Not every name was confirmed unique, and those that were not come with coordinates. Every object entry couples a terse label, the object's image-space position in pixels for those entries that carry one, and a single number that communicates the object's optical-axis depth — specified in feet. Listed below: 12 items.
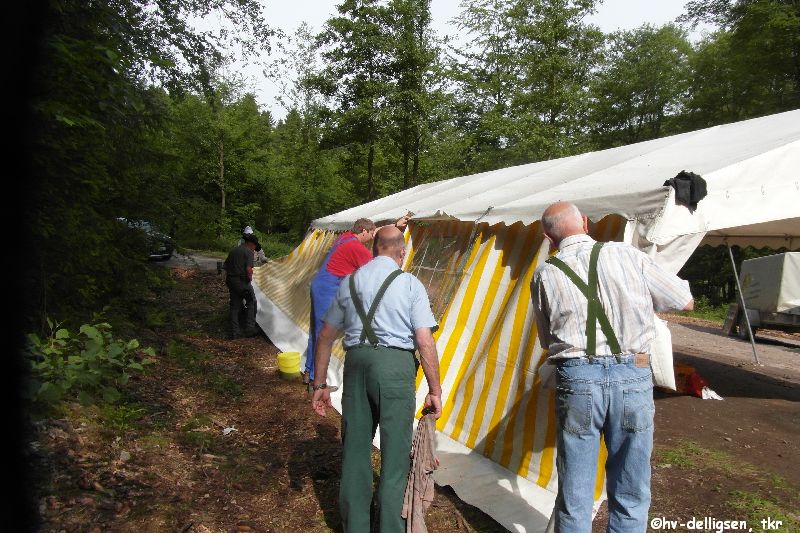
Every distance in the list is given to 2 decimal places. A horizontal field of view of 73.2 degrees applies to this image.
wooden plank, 42.70
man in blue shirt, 9.66
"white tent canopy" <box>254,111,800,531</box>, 12.00
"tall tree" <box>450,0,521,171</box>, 71.05
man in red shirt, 16.10
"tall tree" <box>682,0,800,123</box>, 55.98
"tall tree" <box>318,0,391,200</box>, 57.41
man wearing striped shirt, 8.22
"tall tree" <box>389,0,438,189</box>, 57.41
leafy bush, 12.01
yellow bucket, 22.29
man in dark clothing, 29.12
